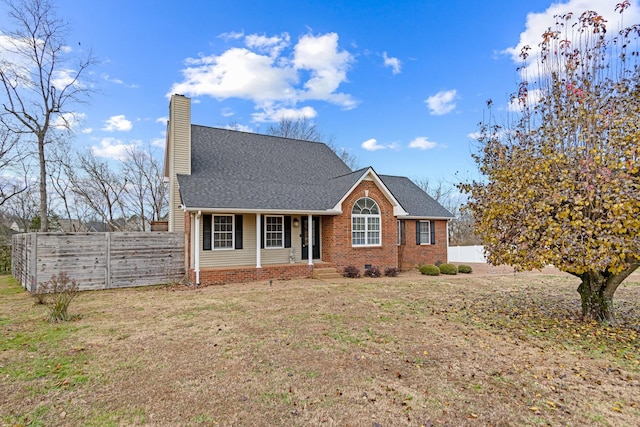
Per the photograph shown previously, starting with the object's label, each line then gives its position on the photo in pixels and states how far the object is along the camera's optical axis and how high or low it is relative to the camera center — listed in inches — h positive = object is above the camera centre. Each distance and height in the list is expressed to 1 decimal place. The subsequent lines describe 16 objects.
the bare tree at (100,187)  976.9 +134.1
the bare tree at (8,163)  765.3 +163.4
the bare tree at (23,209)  1071.0 +77.6
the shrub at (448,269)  629.9 -76.2
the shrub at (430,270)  613.3 -75.9
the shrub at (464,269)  644.7 -79.1
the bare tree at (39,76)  676.7 +327.7
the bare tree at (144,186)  1044.5 +143.7
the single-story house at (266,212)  500.4 +27.8
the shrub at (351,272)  553.9 -70.1
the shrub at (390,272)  587.0 -75.2
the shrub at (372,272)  572.7 -72.8
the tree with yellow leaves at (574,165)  207.8 +42.3
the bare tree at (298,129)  1306.6 +388.1
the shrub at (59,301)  284.5 -62.6
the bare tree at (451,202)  1400.1 +116.9
